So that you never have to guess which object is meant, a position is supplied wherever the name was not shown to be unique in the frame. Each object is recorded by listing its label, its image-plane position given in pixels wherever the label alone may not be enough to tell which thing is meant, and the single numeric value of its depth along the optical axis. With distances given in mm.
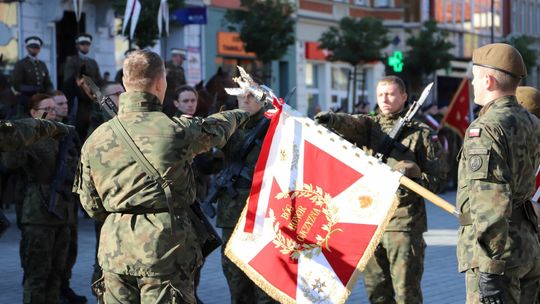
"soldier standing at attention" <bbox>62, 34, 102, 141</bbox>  13961
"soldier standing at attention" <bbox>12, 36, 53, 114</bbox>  16141
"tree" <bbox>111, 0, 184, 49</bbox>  19078
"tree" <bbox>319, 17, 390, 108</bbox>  29625
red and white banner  6137
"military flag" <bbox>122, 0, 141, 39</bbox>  16453
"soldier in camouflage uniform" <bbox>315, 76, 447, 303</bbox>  7223
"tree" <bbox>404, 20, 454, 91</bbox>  35750
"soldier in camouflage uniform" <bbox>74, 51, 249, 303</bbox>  5211
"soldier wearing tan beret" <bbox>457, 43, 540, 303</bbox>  5047
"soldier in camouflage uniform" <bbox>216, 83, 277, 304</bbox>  7571
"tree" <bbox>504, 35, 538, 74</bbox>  40191
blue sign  22719
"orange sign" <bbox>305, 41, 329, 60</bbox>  35438
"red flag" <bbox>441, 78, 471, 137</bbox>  18625
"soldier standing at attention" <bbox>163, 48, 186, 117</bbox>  14490
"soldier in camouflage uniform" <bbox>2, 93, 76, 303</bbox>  8234
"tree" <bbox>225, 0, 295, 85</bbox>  26016
